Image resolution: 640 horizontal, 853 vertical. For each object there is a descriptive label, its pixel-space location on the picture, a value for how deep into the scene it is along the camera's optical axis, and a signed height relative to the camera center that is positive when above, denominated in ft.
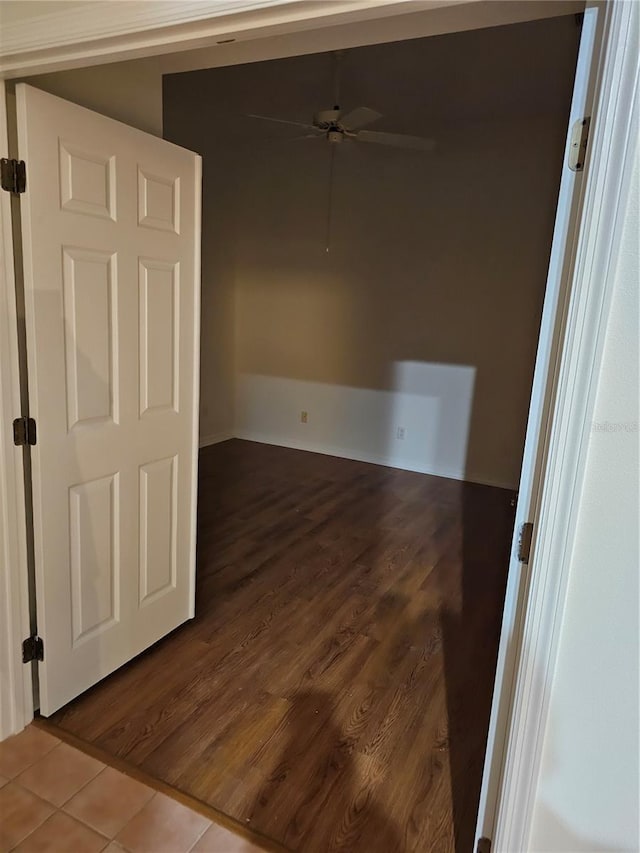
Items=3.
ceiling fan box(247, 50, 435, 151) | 11.40 +4.37
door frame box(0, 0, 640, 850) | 2.98 +0.08
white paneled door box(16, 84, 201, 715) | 5.46 -0.69
